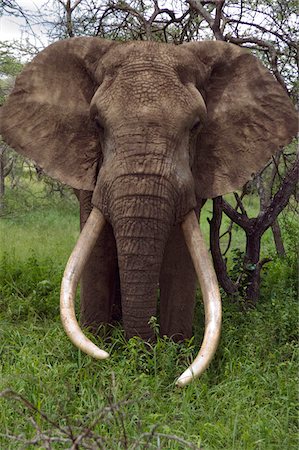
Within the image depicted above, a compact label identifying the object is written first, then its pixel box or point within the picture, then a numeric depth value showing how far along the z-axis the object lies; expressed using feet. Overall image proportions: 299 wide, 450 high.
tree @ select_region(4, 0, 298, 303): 19.79
